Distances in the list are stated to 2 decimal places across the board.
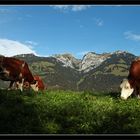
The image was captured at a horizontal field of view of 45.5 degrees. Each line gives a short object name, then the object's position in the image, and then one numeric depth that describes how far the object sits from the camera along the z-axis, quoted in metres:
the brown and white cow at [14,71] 9.66
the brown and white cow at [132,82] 8.30
